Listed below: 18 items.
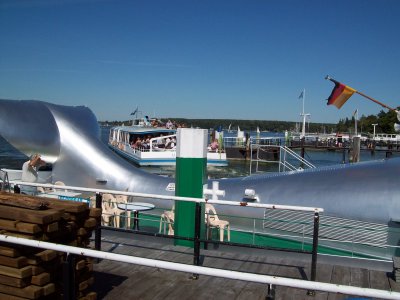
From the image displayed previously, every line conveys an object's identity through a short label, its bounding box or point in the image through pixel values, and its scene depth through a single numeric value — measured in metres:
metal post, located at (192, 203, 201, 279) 6.10
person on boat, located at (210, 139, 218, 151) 47.22
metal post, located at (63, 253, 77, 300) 3.74
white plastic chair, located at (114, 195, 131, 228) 9.85
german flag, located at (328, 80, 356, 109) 17.87
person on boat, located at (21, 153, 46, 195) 10.41
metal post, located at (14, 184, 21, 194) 7.93
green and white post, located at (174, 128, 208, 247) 7.70
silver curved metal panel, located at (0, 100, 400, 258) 9.45
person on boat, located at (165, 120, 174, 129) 53.25
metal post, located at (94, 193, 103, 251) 6.44
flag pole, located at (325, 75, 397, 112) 17.33
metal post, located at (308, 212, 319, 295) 5.76
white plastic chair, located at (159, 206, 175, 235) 9.09
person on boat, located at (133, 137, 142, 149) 45.80
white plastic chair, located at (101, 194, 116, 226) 10.02
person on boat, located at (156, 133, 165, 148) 45.86
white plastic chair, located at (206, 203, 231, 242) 8.70
